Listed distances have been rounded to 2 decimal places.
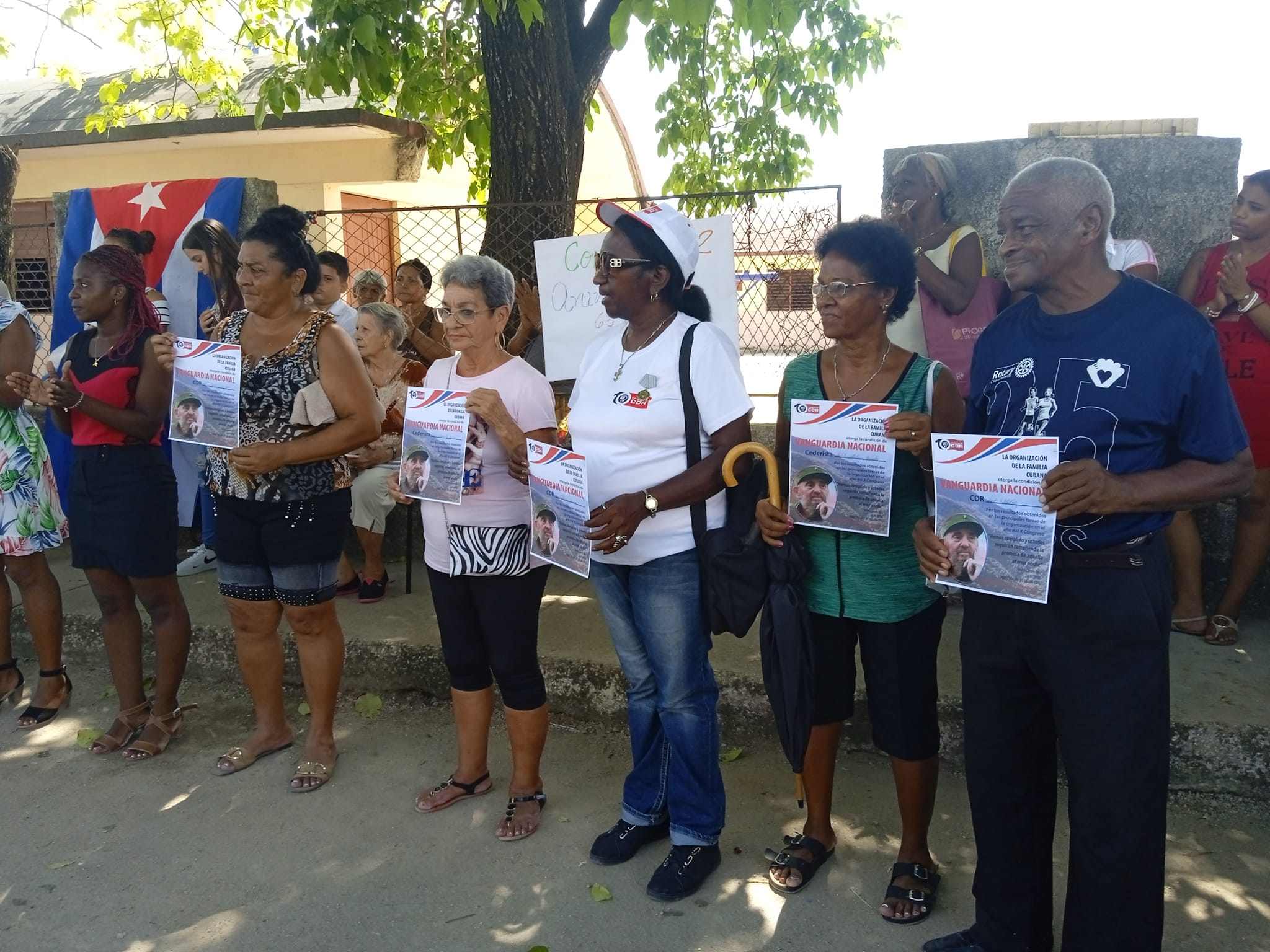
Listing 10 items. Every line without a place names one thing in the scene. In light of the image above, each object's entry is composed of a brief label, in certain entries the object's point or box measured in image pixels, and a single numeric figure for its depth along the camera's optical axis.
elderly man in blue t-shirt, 2.25
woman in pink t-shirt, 3.37
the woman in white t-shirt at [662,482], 2.95
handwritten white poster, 5.10
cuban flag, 6.34
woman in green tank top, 2.84
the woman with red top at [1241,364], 4.23
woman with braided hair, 4.10
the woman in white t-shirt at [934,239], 4.13
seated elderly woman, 5.36
